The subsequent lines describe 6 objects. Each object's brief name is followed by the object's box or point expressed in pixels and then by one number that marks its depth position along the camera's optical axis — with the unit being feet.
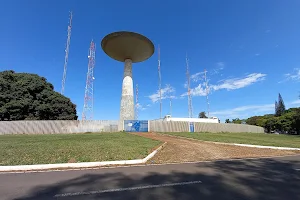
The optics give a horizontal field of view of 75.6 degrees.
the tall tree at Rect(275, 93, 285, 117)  346.64
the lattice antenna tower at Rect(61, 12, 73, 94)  147.92
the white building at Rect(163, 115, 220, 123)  187.14
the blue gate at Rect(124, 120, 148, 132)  110.22
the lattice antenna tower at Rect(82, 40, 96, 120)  153.99
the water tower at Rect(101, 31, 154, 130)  110.32
